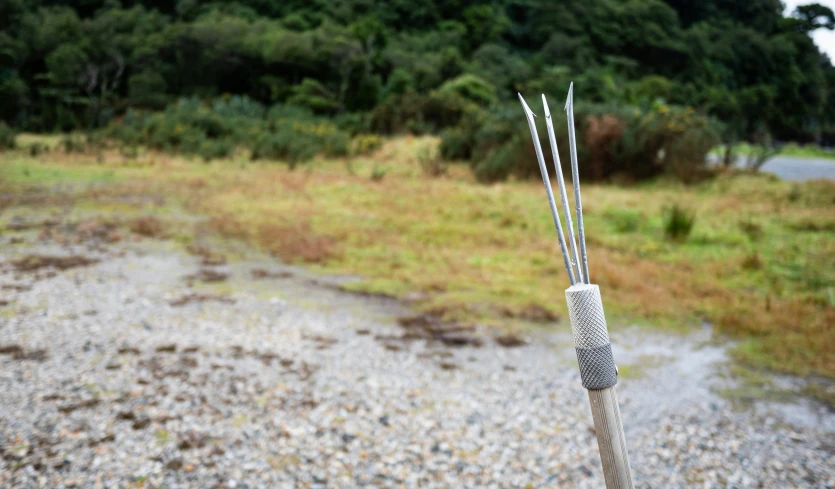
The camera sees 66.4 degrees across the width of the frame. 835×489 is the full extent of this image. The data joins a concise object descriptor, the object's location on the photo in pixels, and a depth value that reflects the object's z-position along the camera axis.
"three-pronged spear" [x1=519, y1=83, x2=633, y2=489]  1.07
